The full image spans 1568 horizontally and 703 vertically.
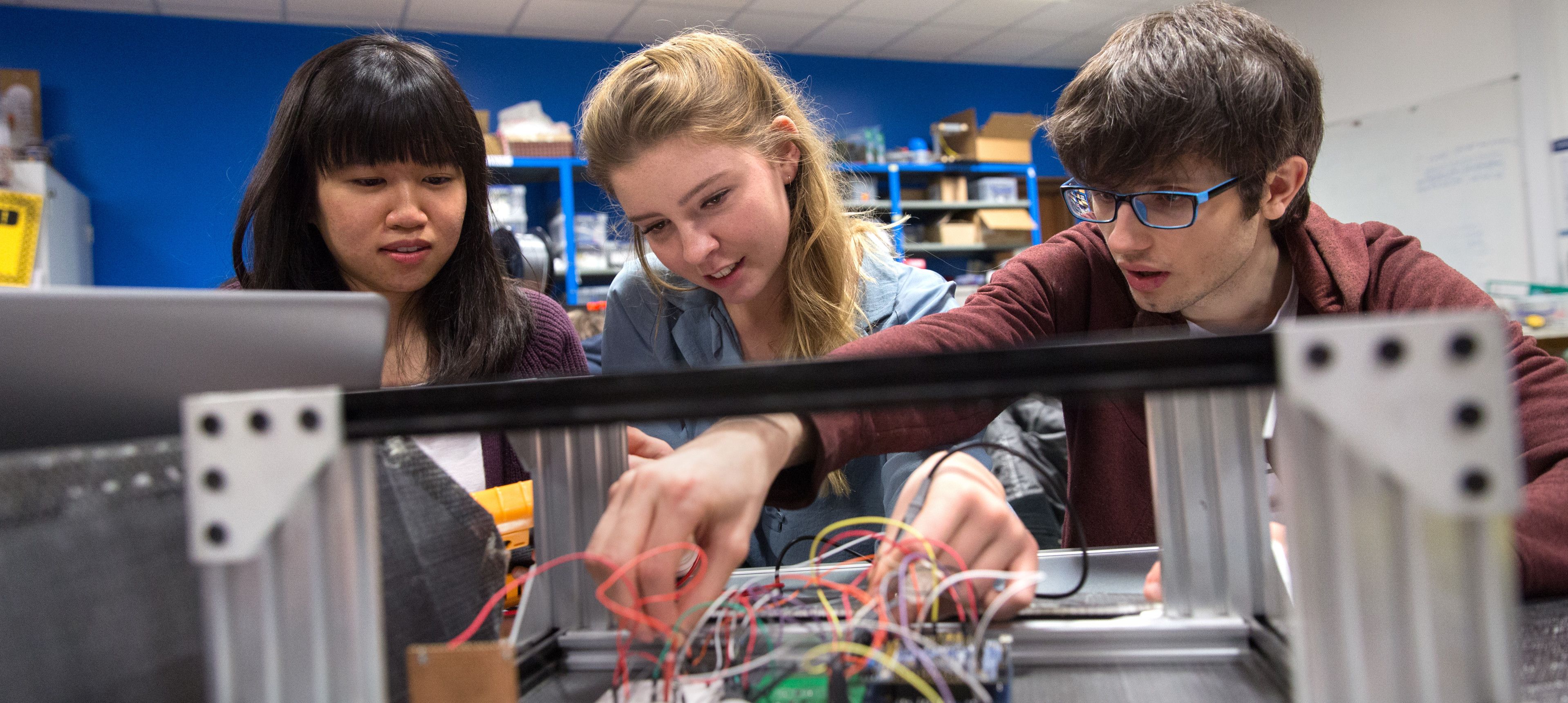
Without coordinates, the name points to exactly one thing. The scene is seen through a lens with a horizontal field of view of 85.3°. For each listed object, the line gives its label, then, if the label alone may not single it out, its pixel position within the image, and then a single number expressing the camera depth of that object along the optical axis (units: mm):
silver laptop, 440
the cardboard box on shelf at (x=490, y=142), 3844
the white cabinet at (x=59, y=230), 3154
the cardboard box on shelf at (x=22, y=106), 3490
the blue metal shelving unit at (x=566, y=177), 4117
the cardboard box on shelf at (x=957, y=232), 5133
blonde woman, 1213
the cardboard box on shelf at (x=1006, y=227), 5160
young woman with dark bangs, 1188
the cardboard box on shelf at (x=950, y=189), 5141
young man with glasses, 892
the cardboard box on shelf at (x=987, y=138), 5148
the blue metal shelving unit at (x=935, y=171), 4945
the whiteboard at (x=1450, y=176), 3799
